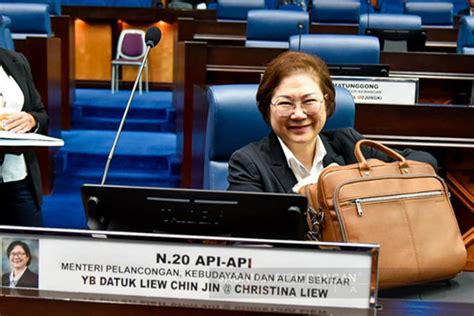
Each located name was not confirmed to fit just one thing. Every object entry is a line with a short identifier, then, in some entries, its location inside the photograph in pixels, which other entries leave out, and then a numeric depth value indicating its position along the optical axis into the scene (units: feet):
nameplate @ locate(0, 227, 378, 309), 3.40
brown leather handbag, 4.60
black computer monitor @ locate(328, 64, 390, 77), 10.28
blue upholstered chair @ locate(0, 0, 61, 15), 22.22
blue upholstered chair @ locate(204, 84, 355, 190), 7.09
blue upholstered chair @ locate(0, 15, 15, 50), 11.37
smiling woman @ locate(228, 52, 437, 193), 6.05
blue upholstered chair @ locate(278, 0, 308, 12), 24.03
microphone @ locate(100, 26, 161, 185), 7.97
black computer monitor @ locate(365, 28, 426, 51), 15.20
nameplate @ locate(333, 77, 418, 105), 9.91
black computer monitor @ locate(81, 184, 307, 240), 3.95
